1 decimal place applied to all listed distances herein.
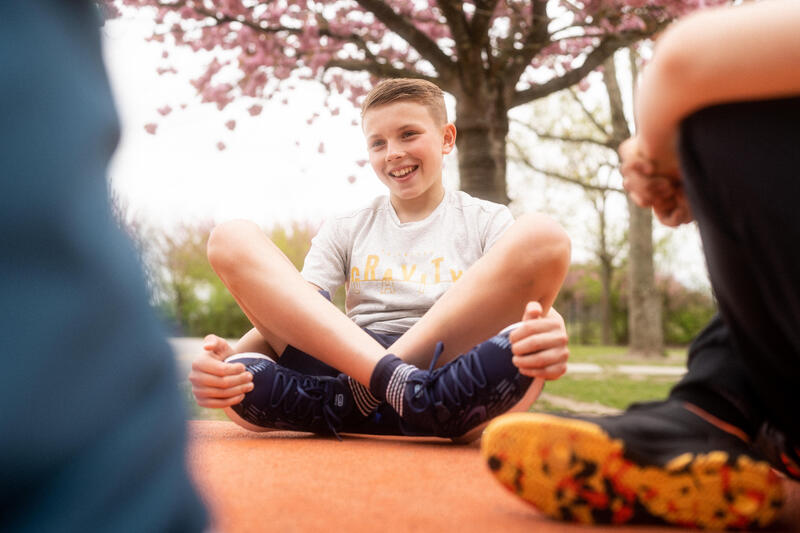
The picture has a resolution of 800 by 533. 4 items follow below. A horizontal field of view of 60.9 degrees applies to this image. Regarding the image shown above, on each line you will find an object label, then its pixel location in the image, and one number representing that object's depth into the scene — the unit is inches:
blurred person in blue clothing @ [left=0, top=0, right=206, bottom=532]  17.9
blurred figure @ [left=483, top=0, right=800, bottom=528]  28.4
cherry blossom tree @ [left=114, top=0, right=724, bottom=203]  143.7
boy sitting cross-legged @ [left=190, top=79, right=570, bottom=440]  49.3
